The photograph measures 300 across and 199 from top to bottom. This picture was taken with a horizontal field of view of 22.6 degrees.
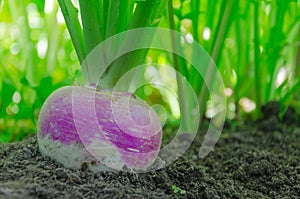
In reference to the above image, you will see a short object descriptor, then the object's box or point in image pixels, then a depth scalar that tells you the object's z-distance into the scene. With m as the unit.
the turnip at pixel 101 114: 0.43
